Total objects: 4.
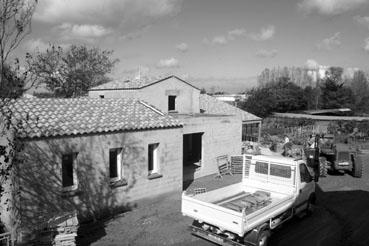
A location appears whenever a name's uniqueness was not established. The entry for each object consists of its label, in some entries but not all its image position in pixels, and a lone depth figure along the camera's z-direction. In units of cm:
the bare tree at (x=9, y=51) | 551
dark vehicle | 1869
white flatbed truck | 861
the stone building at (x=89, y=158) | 1032
